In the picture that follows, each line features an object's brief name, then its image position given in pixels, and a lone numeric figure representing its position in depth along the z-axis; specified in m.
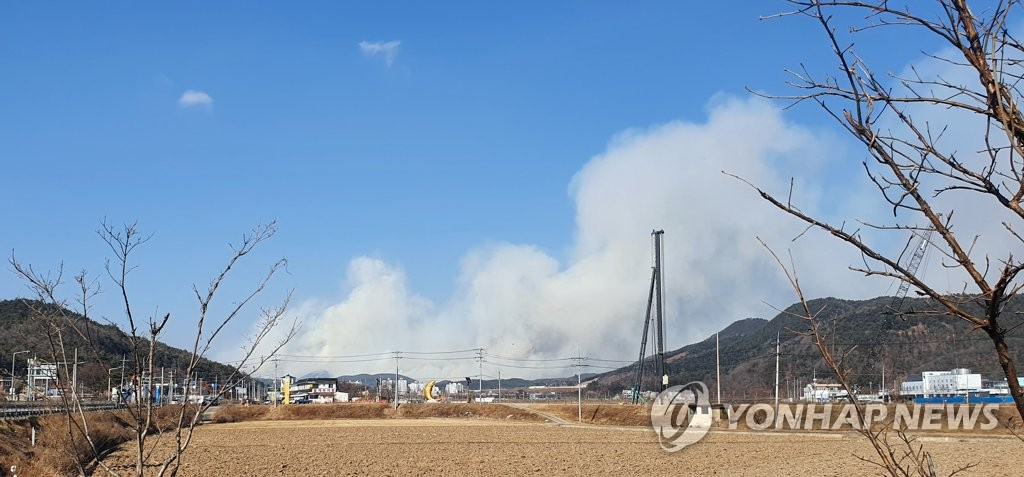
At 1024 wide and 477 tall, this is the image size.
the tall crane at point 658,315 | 104.62
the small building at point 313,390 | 154.39
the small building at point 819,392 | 105.05
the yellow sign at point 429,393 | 138.00
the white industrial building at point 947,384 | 99.88
